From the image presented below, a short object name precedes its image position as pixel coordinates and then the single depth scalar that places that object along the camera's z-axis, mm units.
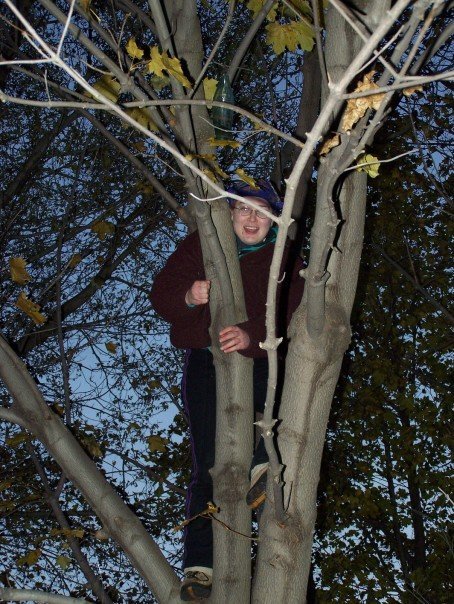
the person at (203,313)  2891
